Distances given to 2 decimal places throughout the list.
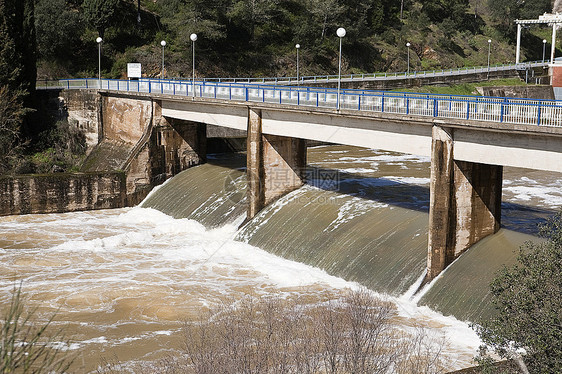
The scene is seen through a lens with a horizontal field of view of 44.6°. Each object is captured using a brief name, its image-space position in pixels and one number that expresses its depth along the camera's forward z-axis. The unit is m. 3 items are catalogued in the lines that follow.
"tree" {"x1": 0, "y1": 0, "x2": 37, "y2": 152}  43.66
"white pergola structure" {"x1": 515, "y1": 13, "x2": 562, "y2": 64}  87.50
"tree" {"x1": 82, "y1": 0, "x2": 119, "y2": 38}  64.56
